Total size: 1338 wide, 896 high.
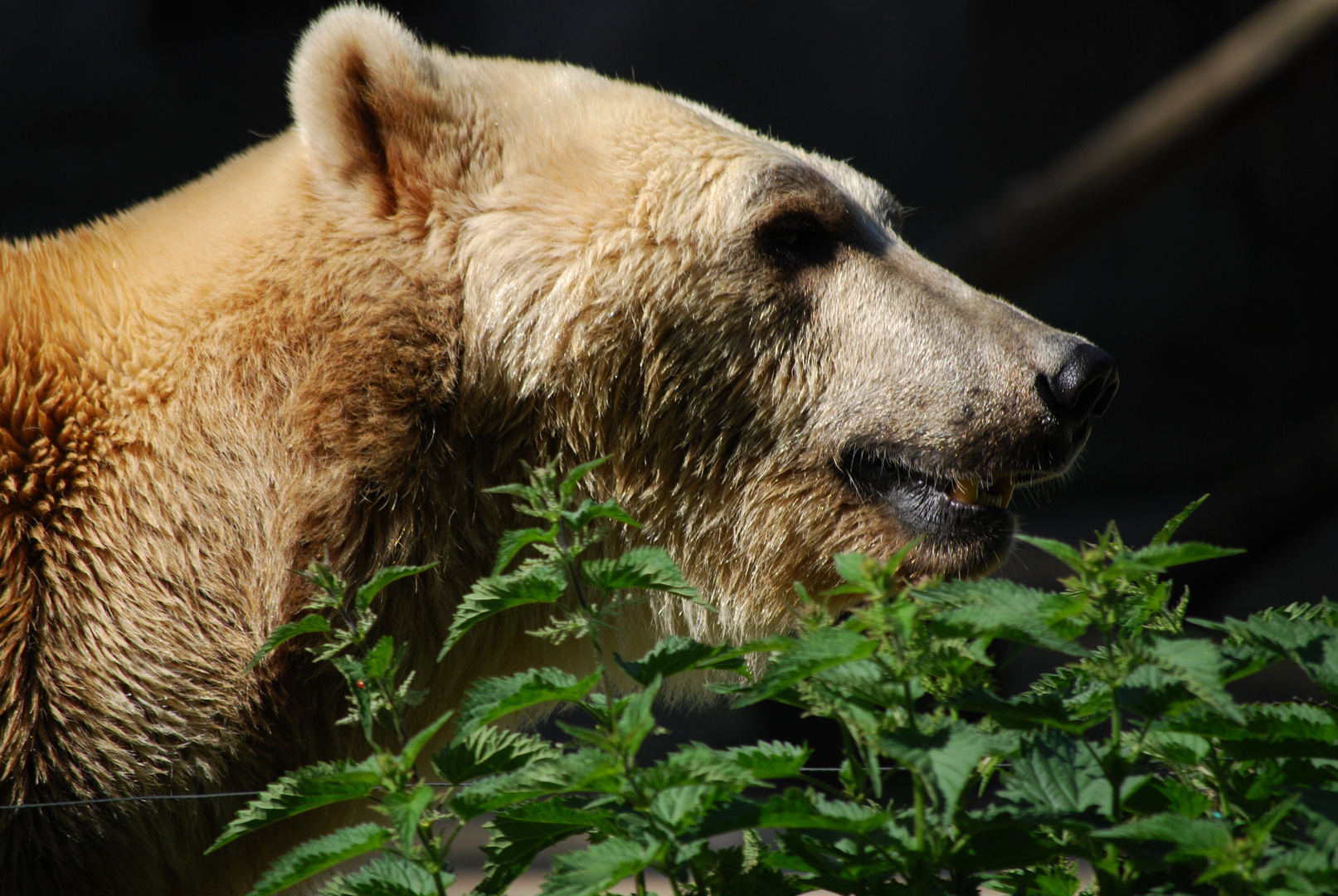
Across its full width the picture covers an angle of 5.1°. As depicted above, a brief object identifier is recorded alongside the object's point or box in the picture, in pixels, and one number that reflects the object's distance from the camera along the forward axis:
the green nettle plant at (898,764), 7.02
